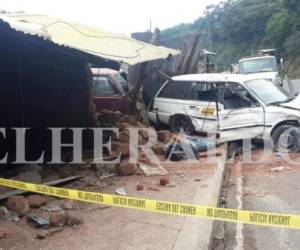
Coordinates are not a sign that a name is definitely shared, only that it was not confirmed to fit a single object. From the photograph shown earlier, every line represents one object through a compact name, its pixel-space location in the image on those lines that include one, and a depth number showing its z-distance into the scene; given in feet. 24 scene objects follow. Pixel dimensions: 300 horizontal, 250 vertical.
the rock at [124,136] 20.69
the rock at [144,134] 21.88
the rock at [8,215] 11.95
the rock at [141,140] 21.13
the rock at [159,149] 20.36
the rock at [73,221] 11.63
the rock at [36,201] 12.79
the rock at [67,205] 12.98
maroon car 25.89
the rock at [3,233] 10.56
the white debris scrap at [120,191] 14.58
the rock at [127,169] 16.95
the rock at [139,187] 15.05
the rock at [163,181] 15.74
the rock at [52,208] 12.65
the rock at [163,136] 22.22
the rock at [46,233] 10.87
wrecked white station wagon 20.84
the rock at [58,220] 11.49
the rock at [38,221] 11.46
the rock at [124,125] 22.41
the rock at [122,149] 18.67
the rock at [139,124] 23.91
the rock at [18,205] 12.27
